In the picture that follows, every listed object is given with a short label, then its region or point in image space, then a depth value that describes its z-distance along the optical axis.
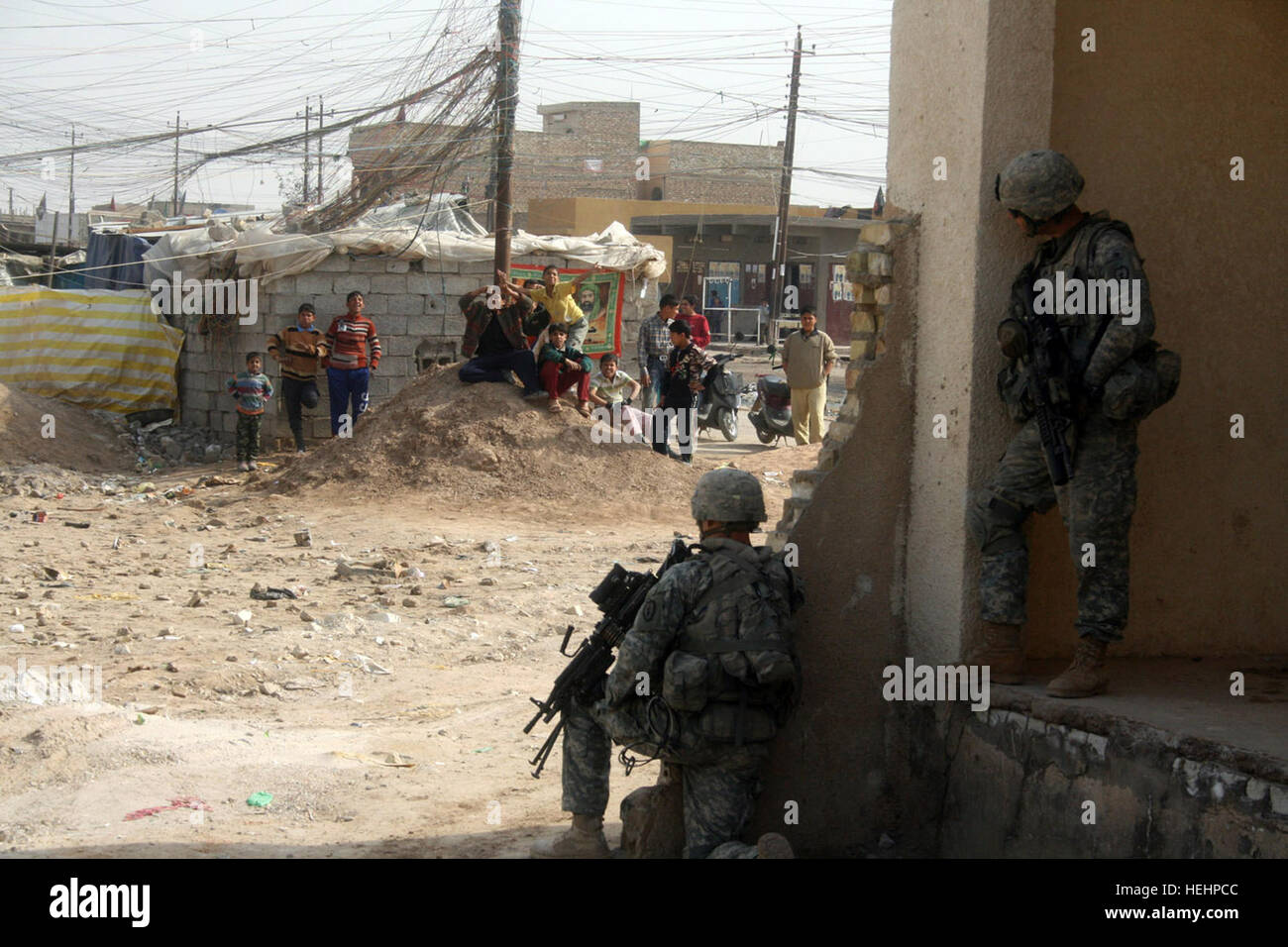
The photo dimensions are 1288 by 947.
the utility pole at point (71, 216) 33.75
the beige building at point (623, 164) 43.88
